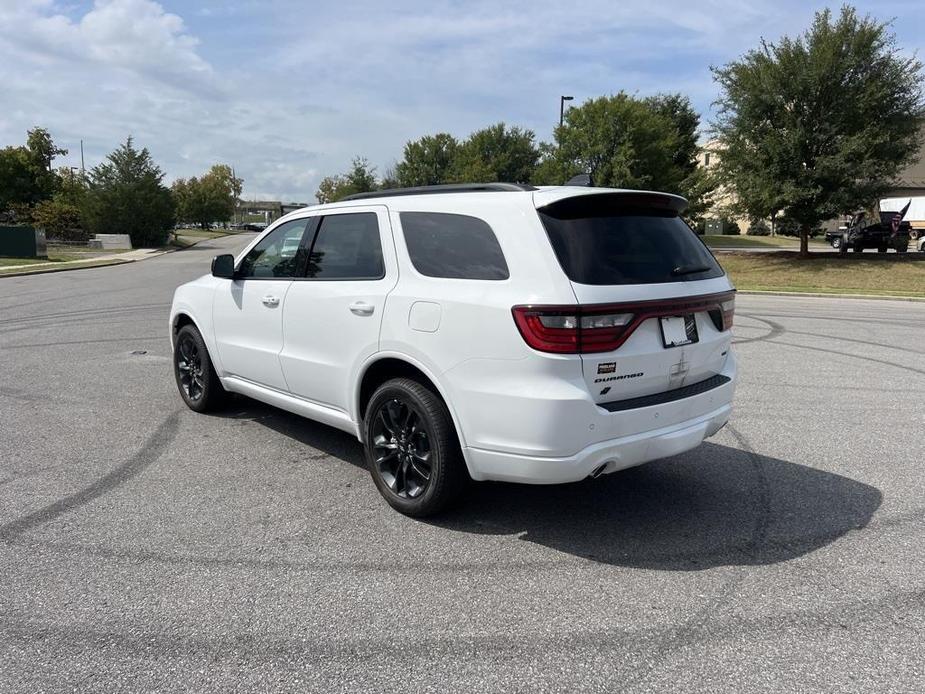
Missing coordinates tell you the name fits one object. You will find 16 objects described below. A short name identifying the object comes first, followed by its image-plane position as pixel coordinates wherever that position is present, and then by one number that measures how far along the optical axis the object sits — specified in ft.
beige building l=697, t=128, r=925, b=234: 81.76
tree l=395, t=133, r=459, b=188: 193.98
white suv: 10.85
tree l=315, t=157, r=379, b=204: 192.75
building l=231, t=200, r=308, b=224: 459.73
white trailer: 144.43
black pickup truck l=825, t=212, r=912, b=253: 102.73
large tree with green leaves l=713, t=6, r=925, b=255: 71.31
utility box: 97.81
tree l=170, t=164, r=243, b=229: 277.78
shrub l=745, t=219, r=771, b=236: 218.93
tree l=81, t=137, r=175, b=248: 142.51
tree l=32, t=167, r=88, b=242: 142.00
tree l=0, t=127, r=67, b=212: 170.30
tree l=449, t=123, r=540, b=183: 174.71
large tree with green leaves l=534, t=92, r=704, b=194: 100.99
